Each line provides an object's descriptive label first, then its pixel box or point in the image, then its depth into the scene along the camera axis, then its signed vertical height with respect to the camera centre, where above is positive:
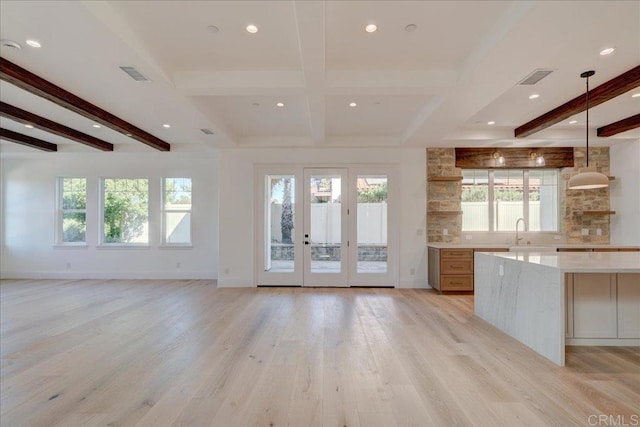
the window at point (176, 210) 7.45 +0.12
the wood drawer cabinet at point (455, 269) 5.76 -0.99
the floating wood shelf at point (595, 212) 6.06 +0.05
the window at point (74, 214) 7.48 +0.02
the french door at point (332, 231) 6.37 -0.32
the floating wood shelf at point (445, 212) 6.25 +0.06
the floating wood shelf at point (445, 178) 6.17 +0.72
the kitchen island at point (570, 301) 2.86 -0.86
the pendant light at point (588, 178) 3.46 +0.40
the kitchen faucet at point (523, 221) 6.36 -0.14
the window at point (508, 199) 6.41 +0.32
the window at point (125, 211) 7.45 +0.09
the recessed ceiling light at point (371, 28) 2.73 +1.62
